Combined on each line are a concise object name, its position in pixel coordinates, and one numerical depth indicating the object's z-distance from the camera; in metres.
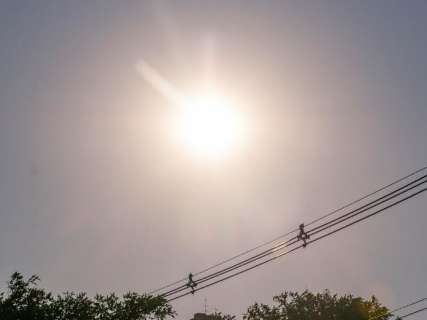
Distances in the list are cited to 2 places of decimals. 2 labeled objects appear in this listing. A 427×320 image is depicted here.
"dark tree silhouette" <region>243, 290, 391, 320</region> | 39.06
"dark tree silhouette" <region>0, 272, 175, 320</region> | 31.03
